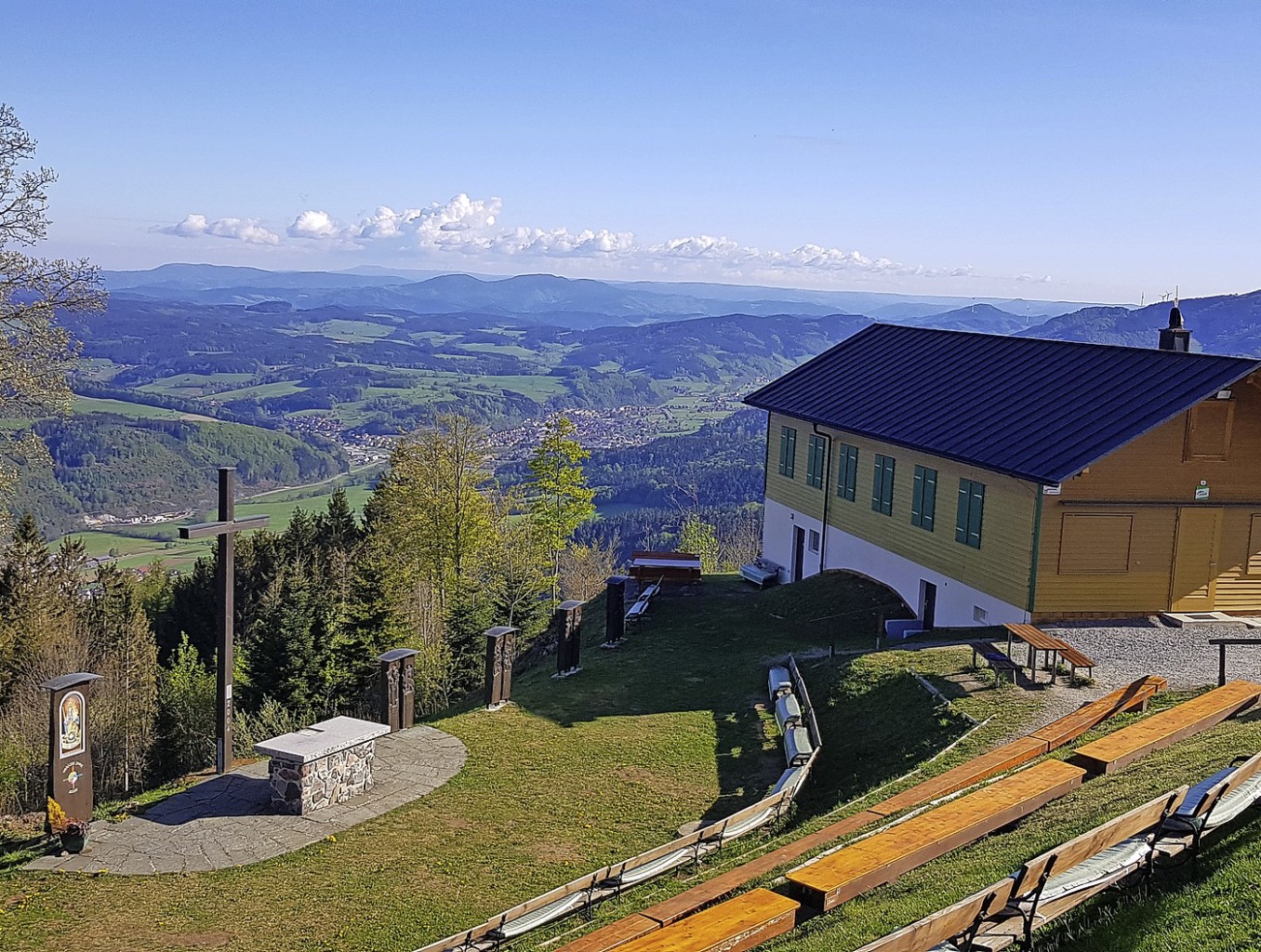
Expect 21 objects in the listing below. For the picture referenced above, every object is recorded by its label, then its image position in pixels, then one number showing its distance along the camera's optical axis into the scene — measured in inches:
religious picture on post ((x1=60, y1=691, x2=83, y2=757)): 540.1
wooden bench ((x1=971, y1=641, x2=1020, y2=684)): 719.7
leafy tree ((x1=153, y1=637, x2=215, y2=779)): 1069.8
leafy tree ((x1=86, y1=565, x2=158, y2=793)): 1085.1
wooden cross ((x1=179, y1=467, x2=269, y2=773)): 639.1
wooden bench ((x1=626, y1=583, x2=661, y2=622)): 1120.2
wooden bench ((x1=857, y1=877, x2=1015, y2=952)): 262.0
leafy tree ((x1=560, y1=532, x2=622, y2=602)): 2044.8
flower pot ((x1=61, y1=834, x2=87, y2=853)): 514.6
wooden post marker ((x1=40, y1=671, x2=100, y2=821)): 531.8
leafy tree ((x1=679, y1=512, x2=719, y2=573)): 2461.9
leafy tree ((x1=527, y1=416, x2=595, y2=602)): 1824.6
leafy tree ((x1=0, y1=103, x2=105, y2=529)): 790.5
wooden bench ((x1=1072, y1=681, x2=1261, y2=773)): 455.5
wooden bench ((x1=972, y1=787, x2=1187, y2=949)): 280.7
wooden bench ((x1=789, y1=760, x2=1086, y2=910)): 333.7
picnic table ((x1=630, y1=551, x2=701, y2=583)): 1302.9
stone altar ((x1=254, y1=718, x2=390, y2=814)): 563.8
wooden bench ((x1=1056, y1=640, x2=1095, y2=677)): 686.5
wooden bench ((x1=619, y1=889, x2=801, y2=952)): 306.3
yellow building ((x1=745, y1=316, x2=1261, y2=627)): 887.1
